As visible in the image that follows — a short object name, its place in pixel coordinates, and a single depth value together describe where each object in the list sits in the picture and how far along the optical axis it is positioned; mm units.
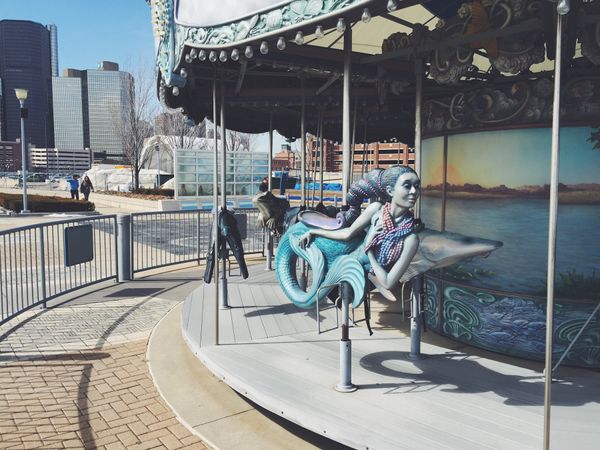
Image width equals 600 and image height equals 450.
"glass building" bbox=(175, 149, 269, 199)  29016
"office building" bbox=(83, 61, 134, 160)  43062
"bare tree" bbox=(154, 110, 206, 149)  51031
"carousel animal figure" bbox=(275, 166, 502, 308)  4715
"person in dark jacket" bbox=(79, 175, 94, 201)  33303
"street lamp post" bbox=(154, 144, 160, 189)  48297
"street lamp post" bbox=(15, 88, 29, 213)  25588
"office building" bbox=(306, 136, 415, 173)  69750
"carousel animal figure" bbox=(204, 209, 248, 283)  7719
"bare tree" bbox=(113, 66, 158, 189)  40831
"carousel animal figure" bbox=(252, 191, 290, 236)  10055
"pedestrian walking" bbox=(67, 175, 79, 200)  33906
